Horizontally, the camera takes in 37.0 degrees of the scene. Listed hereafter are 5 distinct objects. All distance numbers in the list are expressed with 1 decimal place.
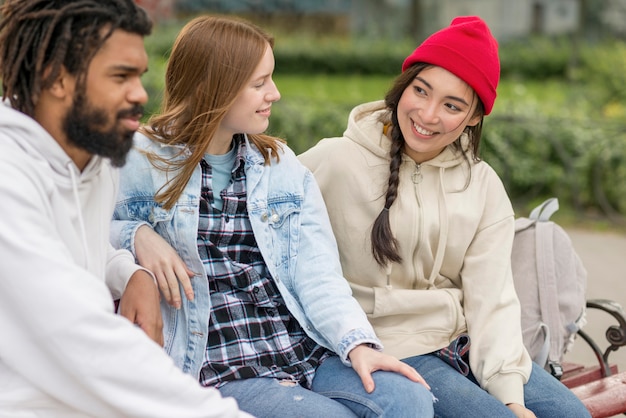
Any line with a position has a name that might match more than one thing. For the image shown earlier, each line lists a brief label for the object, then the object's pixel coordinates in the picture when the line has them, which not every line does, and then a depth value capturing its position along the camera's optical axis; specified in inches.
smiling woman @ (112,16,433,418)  100.3
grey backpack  131.8
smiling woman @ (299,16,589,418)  114.7
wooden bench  128.1
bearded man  73.8
